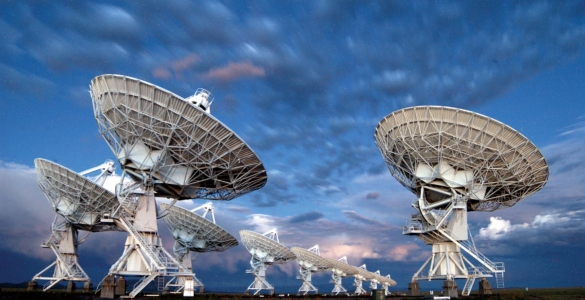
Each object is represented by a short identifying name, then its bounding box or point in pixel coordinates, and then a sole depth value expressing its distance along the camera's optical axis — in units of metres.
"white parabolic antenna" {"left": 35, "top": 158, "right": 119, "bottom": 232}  49.22
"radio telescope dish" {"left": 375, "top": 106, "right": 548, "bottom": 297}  37.88
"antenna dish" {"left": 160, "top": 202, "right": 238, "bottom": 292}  54.91
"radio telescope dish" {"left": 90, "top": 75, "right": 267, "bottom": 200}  31.27
